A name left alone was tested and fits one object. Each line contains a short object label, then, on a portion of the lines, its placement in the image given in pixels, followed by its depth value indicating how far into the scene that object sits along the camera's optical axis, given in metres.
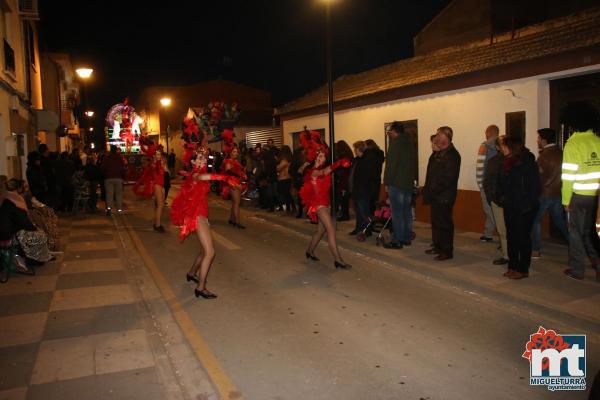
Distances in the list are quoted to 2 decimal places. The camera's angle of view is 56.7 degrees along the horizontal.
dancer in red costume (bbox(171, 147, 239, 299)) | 6.82
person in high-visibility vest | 6.78
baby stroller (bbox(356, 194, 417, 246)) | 10.15
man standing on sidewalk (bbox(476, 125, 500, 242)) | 9.46
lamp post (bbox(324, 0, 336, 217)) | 11.29
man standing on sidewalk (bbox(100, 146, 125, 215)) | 15.97
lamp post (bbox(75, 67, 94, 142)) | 20.11
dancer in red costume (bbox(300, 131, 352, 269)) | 8.12
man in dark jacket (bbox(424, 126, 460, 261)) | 8.62
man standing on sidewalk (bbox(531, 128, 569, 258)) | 7.86
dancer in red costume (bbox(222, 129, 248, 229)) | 10.05
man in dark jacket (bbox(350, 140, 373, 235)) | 10.70
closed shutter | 25.96
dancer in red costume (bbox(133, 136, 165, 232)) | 12.33
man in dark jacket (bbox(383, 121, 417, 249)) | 9.56
